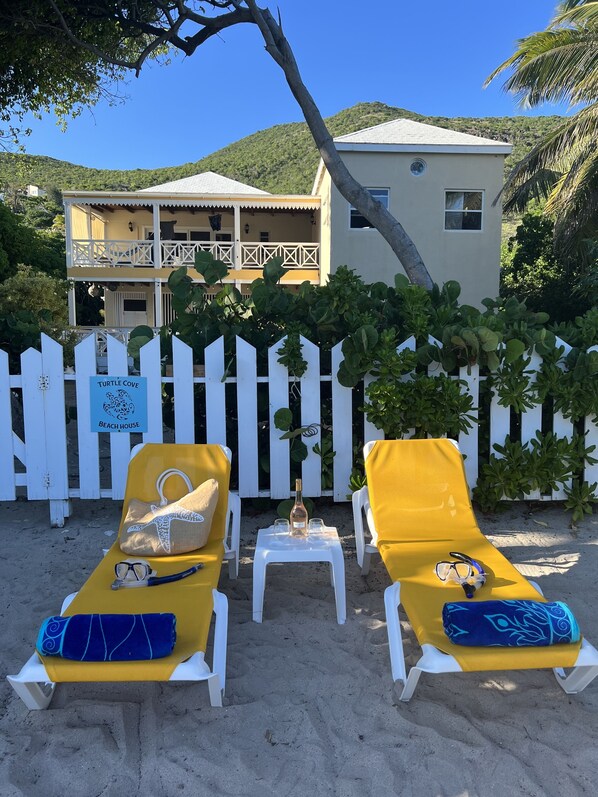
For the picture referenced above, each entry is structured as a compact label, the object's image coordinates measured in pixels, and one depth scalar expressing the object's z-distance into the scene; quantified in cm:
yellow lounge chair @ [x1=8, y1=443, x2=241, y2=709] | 215
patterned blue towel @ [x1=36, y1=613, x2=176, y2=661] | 216
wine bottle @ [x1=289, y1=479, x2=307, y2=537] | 333
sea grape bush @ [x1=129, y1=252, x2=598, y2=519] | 425
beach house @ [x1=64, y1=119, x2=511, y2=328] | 1565
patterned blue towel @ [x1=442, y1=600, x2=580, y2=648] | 224
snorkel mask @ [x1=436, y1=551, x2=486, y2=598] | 277
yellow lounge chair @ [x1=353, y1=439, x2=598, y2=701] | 225
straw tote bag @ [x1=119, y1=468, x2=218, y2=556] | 326
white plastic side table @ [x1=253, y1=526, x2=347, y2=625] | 310
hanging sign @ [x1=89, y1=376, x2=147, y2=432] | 443
